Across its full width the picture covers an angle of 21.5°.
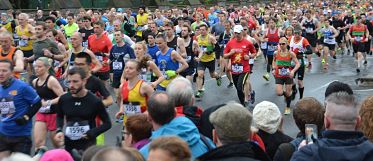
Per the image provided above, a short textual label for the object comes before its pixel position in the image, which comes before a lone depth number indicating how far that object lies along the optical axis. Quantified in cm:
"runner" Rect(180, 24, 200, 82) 2107
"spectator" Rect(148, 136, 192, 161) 536
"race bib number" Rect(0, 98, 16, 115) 1104
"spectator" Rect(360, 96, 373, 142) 676
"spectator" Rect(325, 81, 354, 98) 911
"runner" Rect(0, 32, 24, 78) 1466
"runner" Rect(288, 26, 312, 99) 2075
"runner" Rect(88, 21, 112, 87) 1929
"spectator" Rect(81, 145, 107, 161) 603
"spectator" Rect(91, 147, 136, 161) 487
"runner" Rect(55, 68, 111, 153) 997
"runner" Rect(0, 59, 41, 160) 1105
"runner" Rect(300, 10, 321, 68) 3358
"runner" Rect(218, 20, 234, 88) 2664
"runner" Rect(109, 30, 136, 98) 1844
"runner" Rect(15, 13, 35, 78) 2226
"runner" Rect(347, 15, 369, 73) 2973
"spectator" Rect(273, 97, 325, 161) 756
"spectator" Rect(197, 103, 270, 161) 599
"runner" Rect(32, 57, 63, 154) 1218
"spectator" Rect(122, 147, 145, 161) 550
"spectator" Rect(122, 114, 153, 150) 760
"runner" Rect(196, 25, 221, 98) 2243
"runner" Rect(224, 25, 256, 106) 1918
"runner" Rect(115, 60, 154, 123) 1213
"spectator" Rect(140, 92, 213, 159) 728
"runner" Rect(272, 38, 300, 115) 1921
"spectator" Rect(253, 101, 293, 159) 803
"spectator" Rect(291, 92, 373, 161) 554
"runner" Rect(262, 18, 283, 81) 2667
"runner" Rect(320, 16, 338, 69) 3098
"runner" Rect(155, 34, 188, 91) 1685
